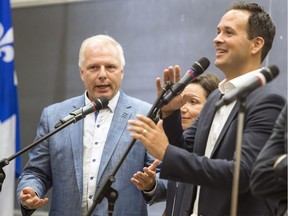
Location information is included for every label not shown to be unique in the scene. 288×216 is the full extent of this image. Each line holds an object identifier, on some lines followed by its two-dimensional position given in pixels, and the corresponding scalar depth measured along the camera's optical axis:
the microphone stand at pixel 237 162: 3.35
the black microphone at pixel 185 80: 4.29
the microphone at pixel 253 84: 3.49
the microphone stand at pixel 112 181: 4.25
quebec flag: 8.18
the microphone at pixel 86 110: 4.84
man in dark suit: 4.10
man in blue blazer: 5.73
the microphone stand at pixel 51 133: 4.76
